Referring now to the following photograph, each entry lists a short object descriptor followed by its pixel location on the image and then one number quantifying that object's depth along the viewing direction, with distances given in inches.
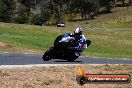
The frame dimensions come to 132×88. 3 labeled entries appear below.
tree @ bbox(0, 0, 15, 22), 3939.5
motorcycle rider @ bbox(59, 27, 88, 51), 796.6
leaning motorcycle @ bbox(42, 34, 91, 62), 814.4
